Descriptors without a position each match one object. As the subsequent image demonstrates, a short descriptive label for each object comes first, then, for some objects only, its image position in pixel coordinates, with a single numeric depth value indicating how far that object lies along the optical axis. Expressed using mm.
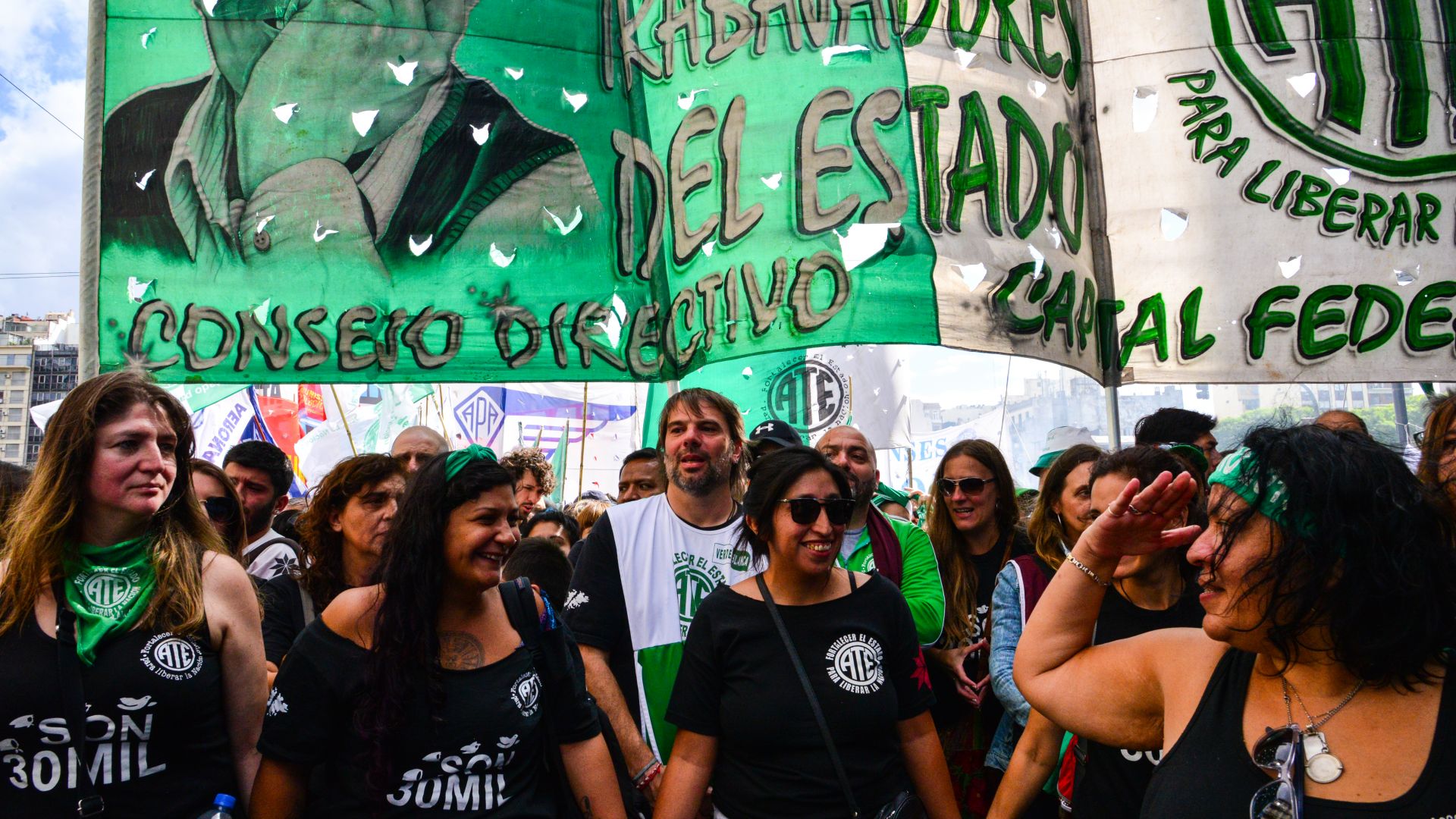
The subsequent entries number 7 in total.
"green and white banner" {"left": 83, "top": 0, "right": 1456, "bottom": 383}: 5477
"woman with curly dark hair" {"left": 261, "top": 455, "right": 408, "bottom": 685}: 3221
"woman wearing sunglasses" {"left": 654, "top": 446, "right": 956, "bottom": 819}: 2574
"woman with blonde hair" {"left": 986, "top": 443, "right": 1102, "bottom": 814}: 3242
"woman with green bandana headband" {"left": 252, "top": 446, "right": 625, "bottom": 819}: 2232
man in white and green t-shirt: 3129
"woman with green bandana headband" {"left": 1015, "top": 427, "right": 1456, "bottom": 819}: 1497
